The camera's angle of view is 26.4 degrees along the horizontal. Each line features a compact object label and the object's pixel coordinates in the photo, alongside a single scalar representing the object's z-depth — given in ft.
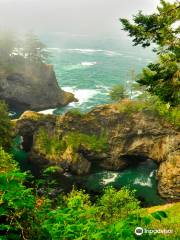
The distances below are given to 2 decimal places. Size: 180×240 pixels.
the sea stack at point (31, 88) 377.54
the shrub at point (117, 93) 336.08
